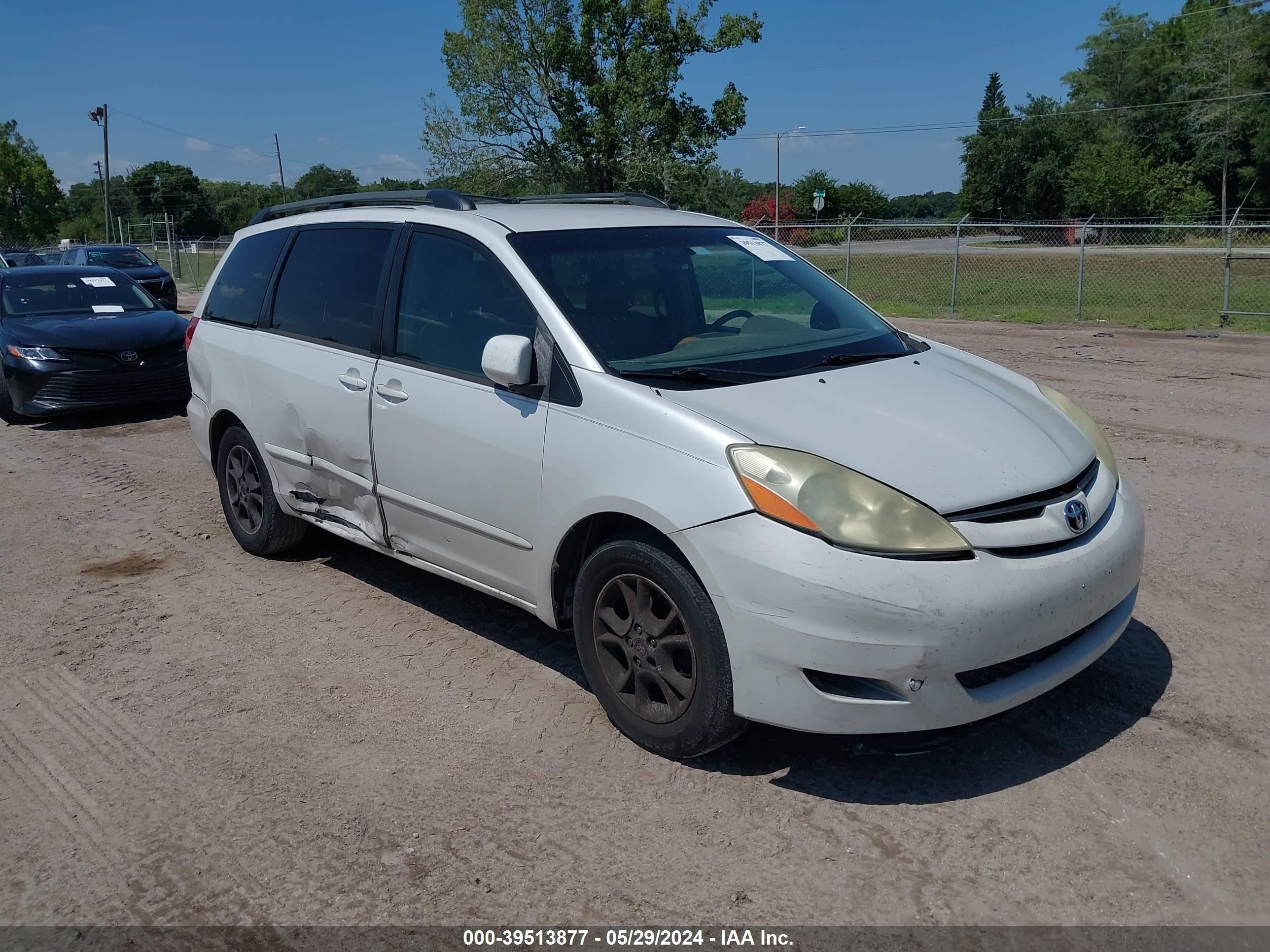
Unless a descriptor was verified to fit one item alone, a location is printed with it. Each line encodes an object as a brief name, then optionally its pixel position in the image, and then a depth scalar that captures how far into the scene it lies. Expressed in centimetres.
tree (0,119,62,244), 7744
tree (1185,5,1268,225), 5581
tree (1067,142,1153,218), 5509
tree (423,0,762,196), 3253
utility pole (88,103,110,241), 5256
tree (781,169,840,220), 6200
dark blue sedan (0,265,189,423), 991
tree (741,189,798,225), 4270
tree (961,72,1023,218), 6750
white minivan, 302
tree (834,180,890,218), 6631
